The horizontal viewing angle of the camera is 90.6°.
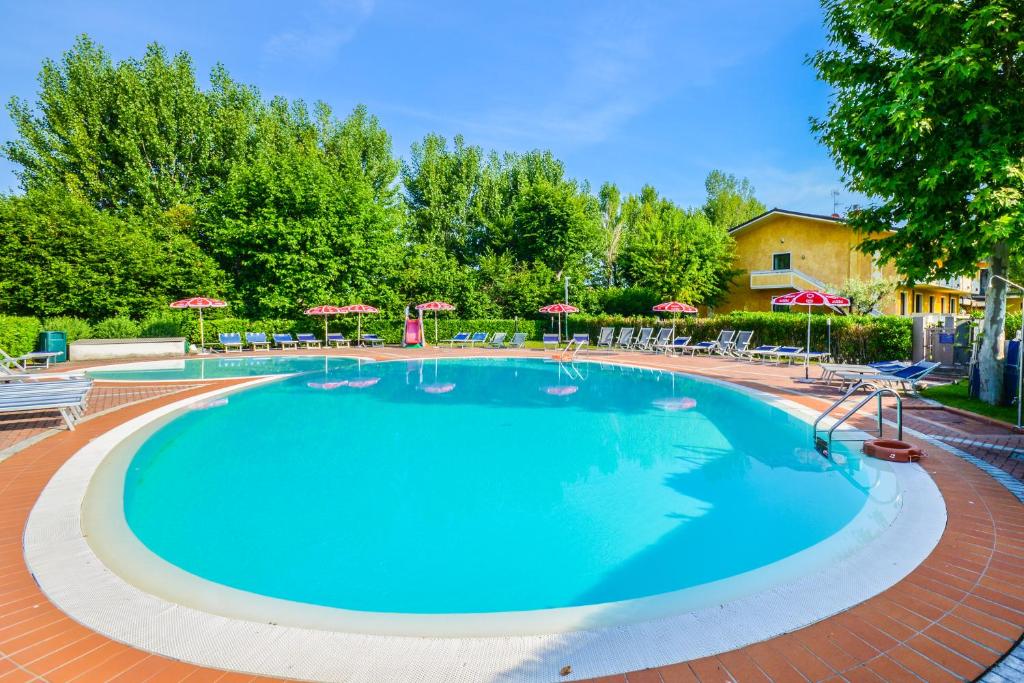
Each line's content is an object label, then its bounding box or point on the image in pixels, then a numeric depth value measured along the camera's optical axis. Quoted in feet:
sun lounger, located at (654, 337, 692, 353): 67.15
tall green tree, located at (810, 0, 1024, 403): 24.29
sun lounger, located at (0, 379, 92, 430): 21.68
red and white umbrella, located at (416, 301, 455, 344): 80.22
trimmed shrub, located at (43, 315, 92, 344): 61.82
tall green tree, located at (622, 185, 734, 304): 93.97
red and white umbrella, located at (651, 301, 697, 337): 72.36
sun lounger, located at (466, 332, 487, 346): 88.02
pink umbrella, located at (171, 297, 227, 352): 67.97
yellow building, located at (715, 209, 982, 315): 84.89
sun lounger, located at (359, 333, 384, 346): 85.76
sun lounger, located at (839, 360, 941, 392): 31.32
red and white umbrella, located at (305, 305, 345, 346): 79.36
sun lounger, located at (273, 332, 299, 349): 79.36
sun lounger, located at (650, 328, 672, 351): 68.54
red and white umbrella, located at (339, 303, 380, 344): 80.67
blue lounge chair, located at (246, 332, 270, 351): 76.02
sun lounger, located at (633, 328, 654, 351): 73.33
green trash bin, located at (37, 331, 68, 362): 55.98
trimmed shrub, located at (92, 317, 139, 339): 67.10
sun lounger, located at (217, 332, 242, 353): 74.54
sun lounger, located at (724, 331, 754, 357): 60.80
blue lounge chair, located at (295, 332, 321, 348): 82.09
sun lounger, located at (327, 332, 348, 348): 84.79
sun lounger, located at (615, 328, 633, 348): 75.41
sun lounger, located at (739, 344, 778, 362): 56.28
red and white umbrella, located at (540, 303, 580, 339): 81.20
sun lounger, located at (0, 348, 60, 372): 47.35
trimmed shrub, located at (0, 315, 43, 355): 52.65
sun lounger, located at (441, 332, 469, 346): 86.33
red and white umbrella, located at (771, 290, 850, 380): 46.37
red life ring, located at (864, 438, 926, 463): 18.42
